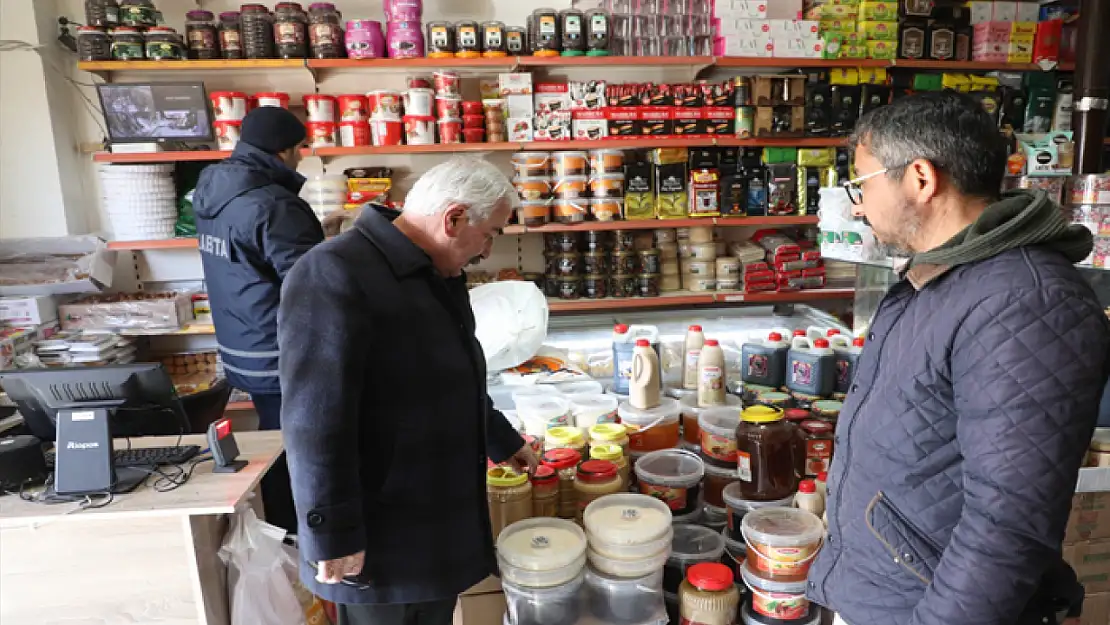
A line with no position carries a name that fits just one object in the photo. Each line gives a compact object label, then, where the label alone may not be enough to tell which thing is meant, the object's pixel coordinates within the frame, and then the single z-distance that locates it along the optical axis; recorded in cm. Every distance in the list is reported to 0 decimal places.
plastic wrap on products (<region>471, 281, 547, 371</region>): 285
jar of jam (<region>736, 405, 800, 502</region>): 192
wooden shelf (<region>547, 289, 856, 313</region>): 395
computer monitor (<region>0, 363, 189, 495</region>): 169
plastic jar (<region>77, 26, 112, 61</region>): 350
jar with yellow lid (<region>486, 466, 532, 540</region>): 184
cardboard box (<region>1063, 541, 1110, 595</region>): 198
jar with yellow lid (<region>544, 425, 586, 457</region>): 208
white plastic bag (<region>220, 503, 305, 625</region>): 184
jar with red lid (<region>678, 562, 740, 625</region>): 171
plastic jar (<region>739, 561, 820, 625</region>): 168
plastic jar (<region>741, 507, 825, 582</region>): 167
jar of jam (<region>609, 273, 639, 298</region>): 402
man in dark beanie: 248
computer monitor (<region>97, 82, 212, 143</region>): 345
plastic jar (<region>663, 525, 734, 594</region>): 190
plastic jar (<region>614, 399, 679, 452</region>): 225
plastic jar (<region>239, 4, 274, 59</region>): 356
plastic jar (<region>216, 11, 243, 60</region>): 360
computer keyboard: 186
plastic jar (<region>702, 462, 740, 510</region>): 209
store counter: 174
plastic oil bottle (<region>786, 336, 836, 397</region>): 236
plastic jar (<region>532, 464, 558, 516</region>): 188
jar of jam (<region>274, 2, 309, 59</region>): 357
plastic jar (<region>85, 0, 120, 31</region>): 349
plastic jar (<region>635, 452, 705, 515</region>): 199
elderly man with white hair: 132
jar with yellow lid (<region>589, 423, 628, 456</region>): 209
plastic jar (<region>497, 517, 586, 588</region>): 164
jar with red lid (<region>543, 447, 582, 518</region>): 196
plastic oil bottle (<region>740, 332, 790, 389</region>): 249
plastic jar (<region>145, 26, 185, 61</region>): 349
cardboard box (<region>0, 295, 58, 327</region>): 353
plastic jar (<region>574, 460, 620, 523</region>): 192
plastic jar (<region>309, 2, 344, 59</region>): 361
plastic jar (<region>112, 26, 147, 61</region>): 349
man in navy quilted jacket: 93
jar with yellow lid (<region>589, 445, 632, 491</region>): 200
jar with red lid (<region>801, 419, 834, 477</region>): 201
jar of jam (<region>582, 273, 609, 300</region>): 399
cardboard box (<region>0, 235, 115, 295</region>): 366
